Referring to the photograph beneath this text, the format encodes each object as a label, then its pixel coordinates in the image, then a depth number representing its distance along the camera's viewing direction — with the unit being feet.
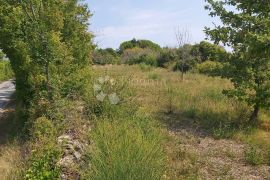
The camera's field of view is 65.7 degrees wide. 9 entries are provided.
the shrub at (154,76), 40.33
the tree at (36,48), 20.99
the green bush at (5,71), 74.96
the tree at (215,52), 21.63
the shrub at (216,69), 21.23
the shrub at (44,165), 13.12
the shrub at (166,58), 64.96
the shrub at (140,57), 69.38
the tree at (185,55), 48.93
